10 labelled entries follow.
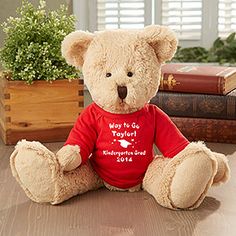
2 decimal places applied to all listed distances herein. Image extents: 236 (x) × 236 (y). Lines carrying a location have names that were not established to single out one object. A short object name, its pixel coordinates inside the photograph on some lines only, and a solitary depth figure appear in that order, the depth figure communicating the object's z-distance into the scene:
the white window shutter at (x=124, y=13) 2.07
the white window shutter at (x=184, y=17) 2.06
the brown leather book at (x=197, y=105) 1.53
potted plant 1.51
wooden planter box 1.52
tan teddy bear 1.17
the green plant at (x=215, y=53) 2.01
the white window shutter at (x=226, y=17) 2.06
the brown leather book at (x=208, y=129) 1.54
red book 1.52
